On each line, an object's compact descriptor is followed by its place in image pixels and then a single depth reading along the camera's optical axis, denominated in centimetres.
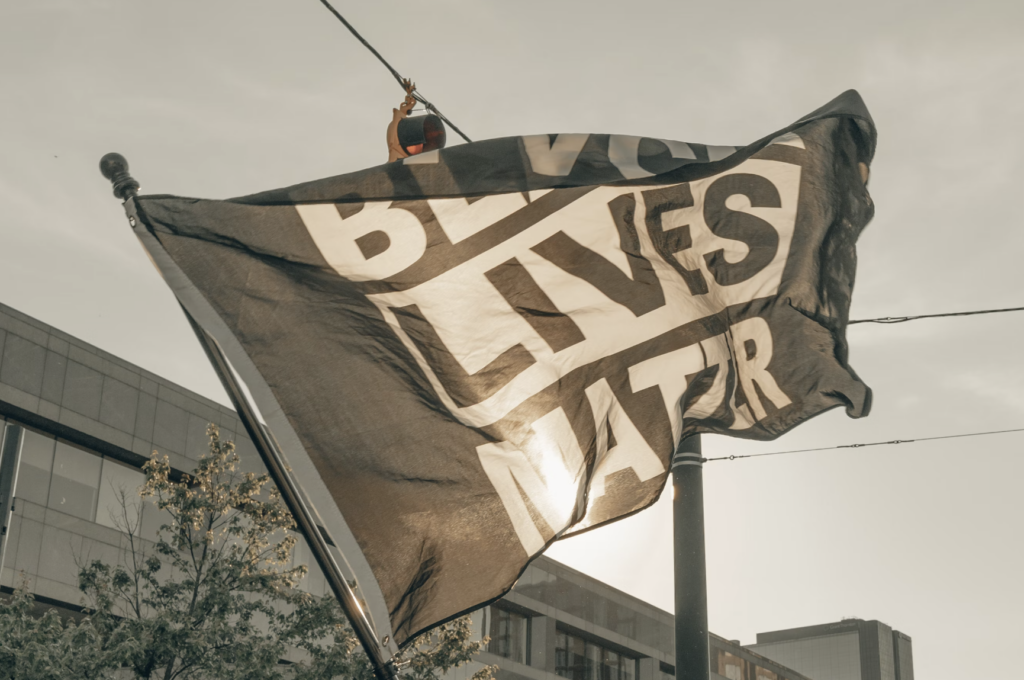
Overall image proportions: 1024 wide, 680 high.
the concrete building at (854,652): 13325
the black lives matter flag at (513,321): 552
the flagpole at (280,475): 516
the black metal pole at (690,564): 802
